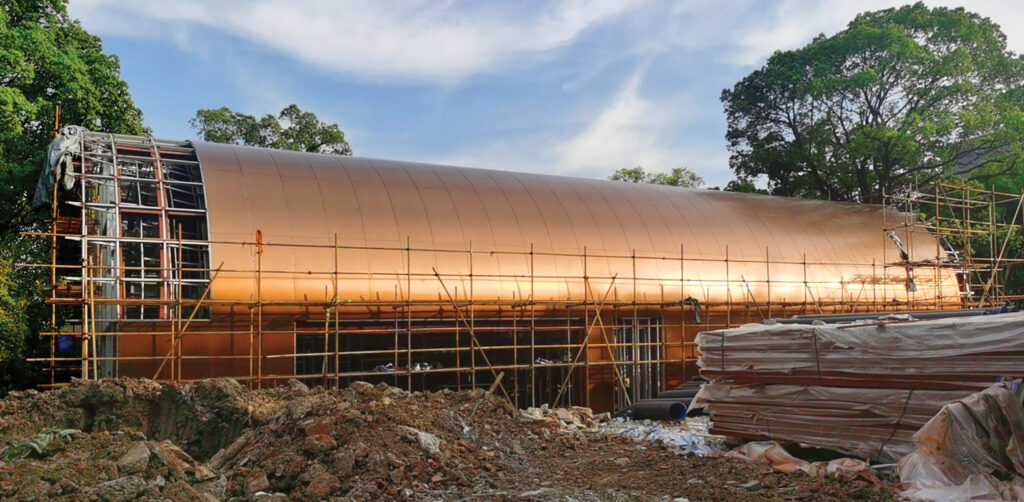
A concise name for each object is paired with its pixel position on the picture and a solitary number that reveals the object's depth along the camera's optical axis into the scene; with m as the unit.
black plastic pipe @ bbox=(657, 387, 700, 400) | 14.37
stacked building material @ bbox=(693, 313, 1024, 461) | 8.06
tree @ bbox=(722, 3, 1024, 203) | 25.12
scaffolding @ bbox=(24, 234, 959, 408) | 12.62
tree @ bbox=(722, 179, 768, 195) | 30.08
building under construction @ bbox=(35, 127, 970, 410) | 12.90
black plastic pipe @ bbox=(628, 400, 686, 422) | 13.21
